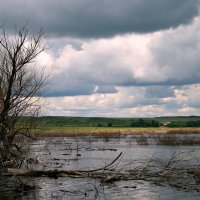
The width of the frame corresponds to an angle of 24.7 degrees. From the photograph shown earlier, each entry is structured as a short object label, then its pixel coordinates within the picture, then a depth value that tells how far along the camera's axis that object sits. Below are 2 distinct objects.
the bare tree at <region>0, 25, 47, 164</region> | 24.73
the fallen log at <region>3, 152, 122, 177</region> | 24.84
